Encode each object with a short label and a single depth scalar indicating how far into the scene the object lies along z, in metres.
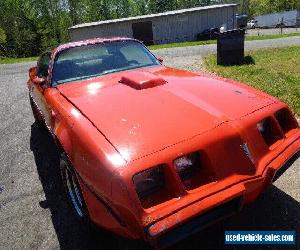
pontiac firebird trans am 1.60
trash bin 7.55
